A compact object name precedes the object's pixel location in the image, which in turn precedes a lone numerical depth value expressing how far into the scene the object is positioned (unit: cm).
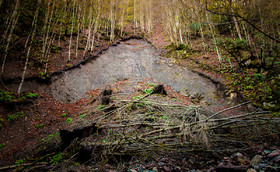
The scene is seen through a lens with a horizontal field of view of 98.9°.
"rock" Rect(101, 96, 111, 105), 468
